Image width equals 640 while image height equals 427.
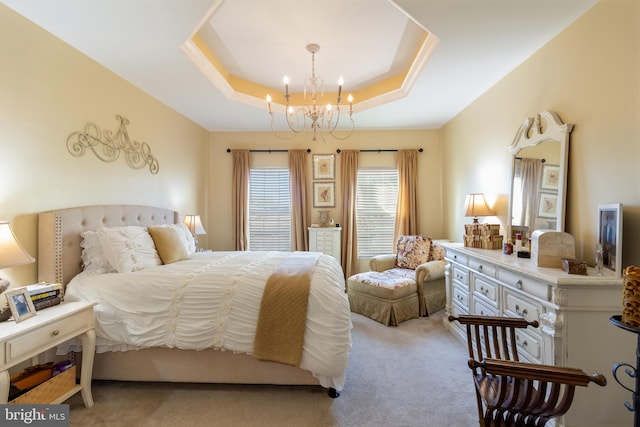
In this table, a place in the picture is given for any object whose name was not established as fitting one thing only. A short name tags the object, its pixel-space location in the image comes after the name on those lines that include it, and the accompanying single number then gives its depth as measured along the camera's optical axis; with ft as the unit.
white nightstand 4.81
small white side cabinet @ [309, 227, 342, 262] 15.20
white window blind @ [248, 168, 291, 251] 16.34
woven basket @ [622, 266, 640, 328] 3.45
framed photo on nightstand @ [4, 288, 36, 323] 5.30
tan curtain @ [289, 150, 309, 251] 15.83
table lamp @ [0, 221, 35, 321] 5.23
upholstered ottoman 10.87
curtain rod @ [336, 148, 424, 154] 15.90
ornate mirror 7.16
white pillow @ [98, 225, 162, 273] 7.66
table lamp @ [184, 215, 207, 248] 12.71
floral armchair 10.98
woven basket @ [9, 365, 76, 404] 5.30
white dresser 5.23
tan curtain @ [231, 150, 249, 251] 15.98
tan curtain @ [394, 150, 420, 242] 15.57
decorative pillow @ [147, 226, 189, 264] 8.89
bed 6.40
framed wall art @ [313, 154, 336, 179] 16.01
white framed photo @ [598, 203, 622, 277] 5.30
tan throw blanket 6.30
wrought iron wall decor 8.17
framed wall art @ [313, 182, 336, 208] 16.06
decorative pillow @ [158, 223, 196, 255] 10.14
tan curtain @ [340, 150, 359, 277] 15.76
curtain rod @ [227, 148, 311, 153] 16.12
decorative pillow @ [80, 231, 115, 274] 7.63
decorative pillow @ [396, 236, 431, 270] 13.37
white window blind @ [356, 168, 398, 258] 16.12
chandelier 9.31
